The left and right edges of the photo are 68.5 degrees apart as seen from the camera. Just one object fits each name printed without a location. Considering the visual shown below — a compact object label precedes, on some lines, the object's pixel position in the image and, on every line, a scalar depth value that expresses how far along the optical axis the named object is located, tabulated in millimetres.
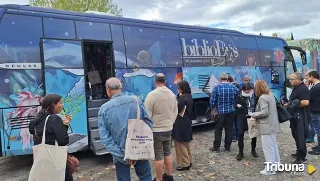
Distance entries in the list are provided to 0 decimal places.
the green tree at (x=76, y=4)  17475
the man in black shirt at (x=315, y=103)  5003
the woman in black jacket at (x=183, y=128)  4381
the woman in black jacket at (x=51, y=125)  2579
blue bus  4357
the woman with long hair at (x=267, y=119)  4118
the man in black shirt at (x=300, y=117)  4436
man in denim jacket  2597
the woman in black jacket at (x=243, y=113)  5009
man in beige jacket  3680
